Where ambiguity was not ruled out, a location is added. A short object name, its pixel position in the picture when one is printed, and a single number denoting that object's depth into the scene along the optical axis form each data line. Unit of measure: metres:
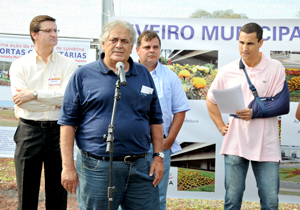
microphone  2.02
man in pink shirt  3.11
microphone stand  2.02
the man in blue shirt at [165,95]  3.39
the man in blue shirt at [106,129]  2.32
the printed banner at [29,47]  4.66
